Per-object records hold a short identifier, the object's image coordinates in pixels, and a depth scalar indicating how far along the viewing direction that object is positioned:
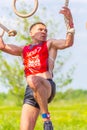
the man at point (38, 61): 8.46
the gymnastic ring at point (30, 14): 8.48
